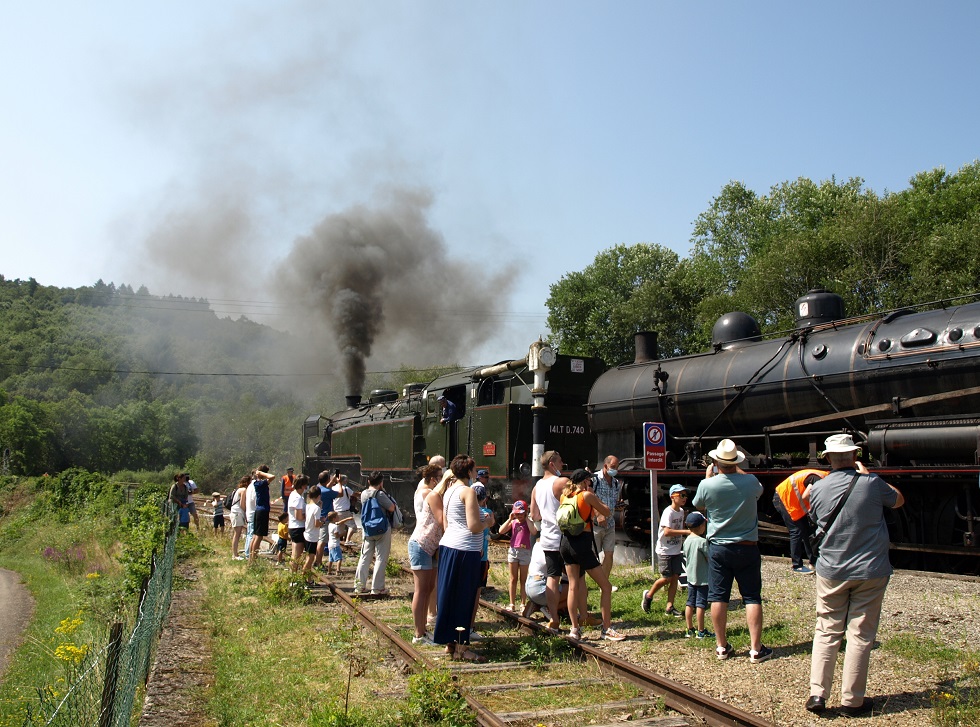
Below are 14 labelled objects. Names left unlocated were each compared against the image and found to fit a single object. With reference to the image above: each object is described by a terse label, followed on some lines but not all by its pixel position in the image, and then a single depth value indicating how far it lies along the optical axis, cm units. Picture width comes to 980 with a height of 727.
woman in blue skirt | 687
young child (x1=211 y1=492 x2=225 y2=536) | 1894
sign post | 1134
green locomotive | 1605
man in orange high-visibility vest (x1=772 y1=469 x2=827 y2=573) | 975
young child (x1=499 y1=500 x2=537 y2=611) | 898
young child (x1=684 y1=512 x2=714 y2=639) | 760
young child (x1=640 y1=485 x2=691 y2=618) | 857
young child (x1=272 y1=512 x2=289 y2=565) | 1407
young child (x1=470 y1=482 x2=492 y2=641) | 838
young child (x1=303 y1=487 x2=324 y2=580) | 1195
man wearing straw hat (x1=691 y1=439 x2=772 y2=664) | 639
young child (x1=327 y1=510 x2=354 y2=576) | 1217
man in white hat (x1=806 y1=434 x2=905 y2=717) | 509
